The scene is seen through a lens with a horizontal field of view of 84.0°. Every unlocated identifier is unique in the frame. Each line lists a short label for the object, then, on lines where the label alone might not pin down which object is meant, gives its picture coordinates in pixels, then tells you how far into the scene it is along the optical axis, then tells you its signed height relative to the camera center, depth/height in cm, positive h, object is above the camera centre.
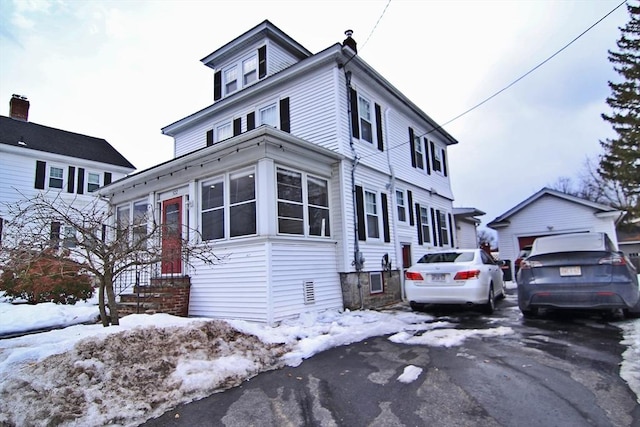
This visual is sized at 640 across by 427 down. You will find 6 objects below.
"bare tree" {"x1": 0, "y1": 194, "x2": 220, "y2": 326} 480 +44
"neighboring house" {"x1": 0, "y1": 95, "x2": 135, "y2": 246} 1667 +590
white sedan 728 -46
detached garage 1616 +162
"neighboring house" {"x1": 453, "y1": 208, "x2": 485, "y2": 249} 2066 +201
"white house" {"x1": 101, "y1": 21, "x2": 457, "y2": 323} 780 +222
